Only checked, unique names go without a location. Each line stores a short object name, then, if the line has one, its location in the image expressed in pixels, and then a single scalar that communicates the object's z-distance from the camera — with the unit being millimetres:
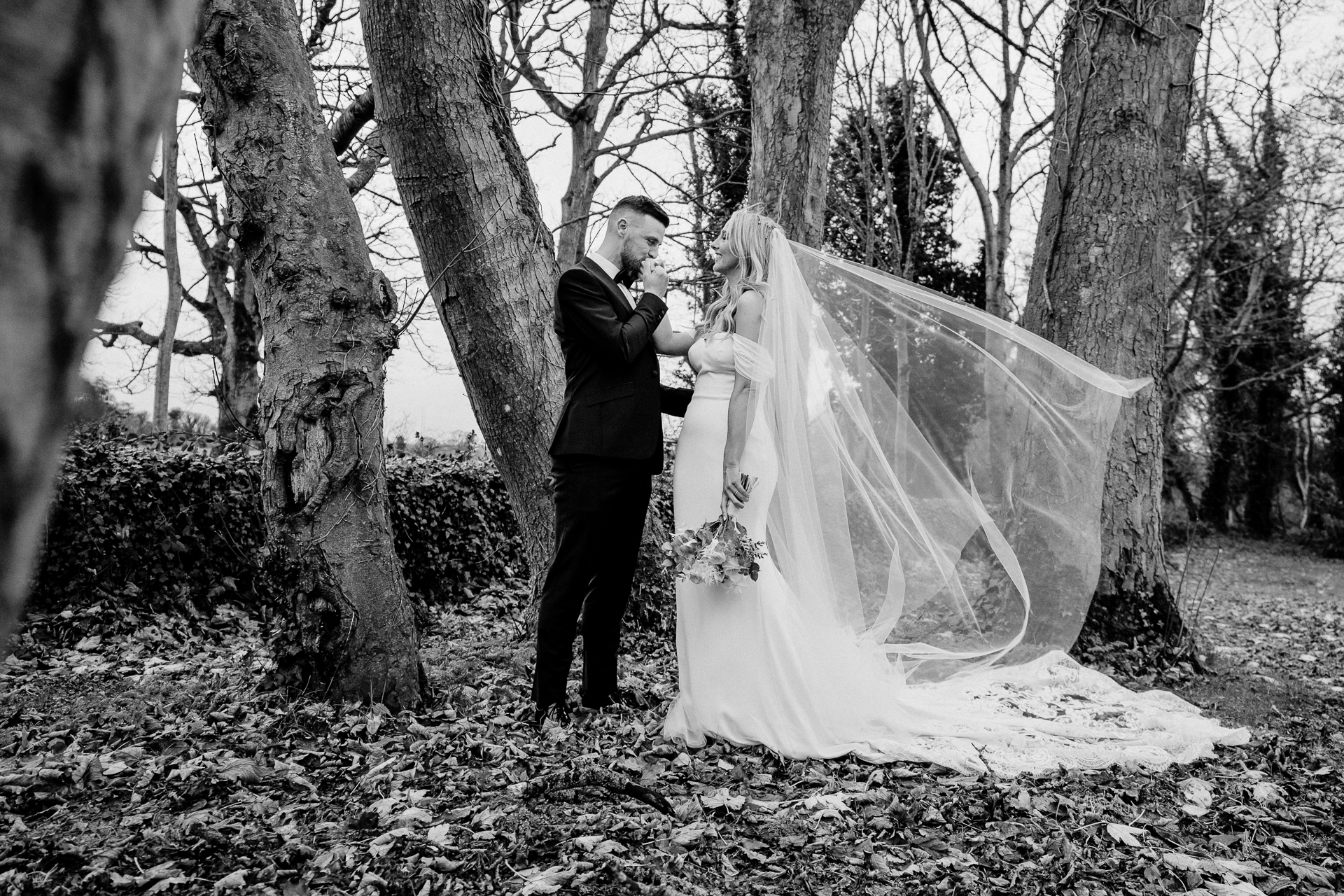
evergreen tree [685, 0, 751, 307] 15930
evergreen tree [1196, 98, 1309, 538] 21469
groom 4785
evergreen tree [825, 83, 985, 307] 14961
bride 4633
